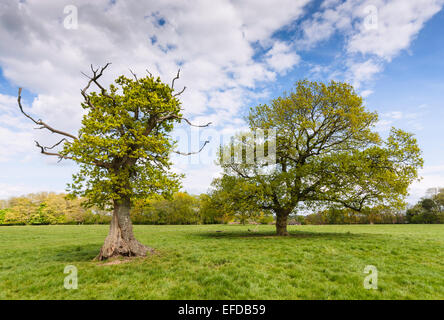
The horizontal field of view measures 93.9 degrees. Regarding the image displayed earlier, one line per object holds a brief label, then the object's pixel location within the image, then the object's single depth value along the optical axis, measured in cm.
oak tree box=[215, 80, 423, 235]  1762
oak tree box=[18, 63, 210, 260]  1124
